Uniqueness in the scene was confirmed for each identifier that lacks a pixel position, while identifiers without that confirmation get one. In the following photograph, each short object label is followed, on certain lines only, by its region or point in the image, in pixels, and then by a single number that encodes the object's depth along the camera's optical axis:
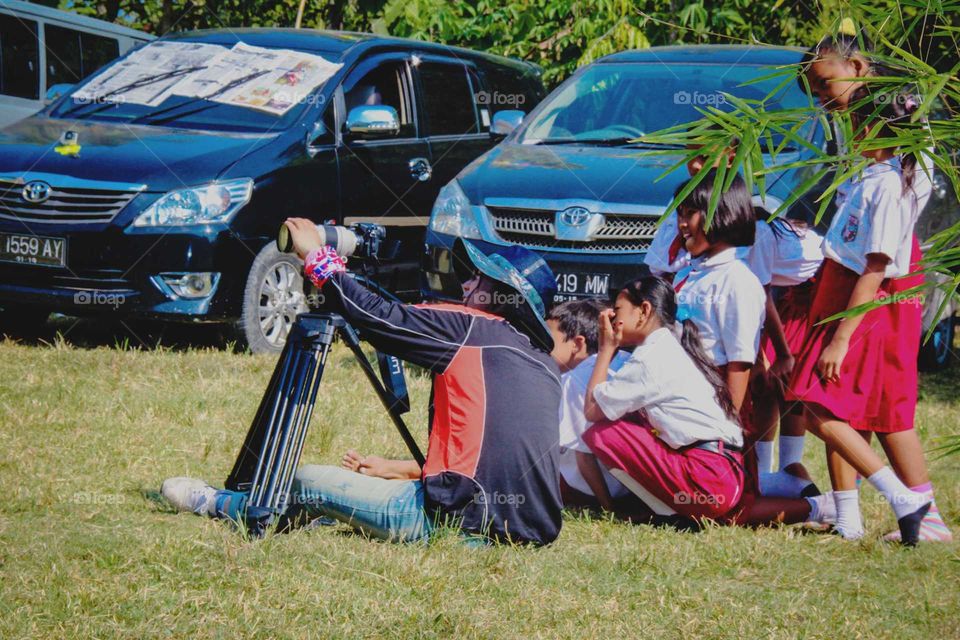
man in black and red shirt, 7.54
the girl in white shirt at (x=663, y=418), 8.87
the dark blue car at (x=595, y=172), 12.34
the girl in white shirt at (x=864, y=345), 8.65
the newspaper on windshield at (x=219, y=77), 15.41
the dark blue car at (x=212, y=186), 13.58
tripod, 7.83
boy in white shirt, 9.49
